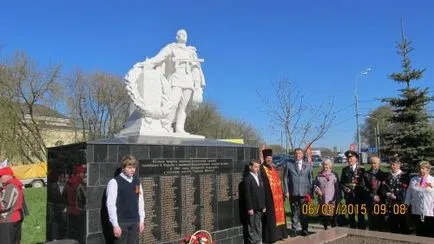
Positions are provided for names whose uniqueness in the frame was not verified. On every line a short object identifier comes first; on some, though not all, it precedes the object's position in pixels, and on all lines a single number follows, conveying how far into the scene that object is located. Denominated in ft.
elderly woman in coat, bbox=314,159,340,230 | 31.91
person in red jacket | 23.30
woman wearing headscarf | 26.48
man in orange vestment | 30.01
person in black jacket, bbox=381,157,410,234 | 29.27
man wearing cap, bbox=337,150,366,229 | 31.27
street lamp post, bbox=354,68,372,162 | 114.33
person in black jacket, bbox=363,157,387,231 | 30.01
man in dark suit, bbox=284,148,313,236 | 32.30
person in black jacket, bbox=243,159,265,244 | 28.22
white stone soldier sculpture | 27.76
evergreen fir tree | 44.39
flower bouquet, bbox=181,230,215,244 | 23.80
